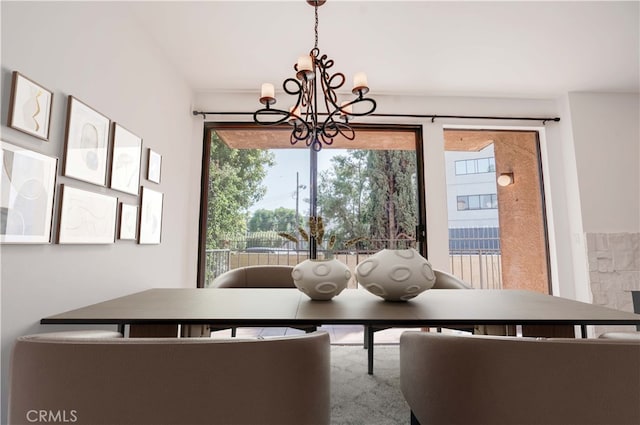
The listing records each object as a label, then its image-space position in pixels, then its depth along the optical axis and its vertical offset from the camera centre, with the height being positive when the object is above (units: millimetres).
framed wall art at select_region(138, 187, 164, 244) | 2184 +219
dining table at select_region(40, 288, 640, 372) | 1047 -269
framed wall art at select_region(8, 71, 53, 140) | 1201 +597
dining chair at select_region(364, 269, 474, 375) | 1988 -282
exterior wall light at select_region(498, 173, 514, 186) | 4328 +938
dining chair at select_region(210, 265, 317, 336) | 2141 -242
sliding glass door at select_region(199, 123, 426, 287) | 3395 +596
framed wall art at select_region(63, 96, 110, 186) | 1482 +548
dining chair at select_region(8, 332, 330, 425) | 614 -290
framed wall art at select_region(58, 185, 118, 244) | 1446 +151
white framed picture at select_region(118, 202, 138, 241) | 1921 +154
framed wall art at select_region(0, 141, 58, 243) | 1152 +213
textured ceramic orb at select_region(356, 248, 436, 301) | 1258 -132
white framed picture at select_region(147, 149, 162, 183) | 2303 +630
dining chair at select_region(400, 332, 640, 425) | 647 -317
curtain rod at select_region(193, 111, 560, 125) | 3359 +1450
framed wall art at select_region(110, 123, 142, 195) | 1839 +559
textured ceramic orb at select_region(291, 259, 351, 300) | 1333 -153
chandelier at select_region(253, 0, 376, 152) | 1639 +907
